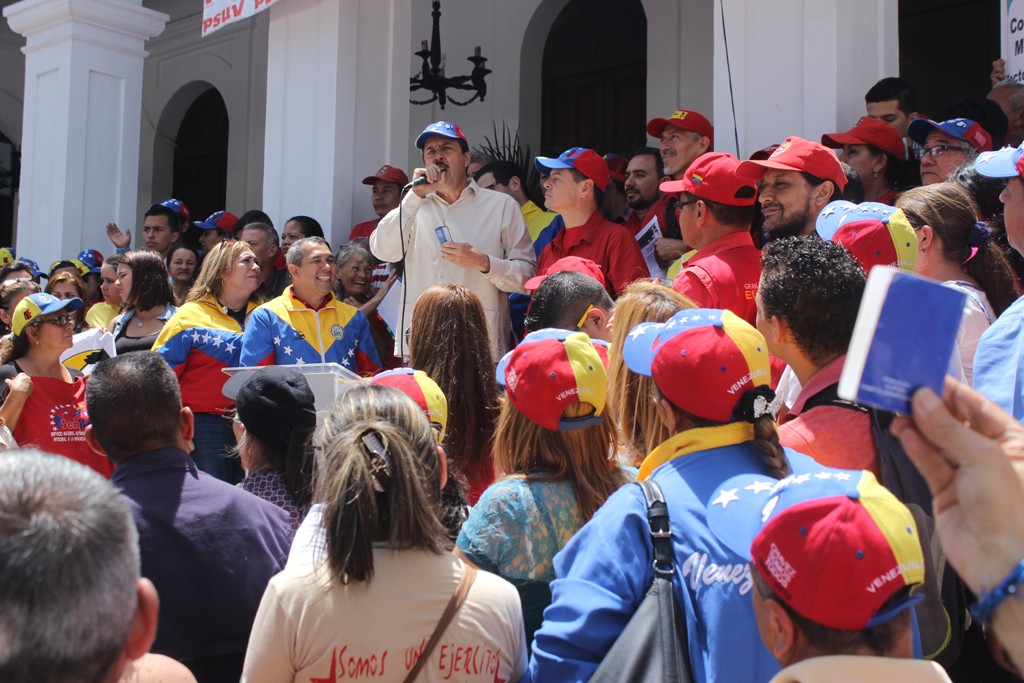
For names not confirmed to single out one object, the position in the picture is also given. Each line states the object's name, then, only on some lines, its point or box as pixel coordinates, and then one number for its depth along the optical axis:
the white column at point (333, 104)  7.84
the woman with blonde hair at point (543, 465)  2.54
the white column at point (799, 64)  5.47
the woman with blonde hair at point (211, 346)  5.61
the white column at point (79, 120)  9.26
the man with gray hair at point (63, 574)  1.24
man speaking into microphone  5.72
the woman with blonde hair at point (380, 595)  2.10
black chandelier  9.20
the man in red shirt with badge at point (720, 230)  3.95
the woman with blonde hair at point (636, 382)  2.86
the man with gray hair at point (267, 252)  7.17
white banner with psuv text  7.74
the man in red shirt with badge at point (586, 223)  5.33
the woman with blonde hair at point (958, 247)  3.50
